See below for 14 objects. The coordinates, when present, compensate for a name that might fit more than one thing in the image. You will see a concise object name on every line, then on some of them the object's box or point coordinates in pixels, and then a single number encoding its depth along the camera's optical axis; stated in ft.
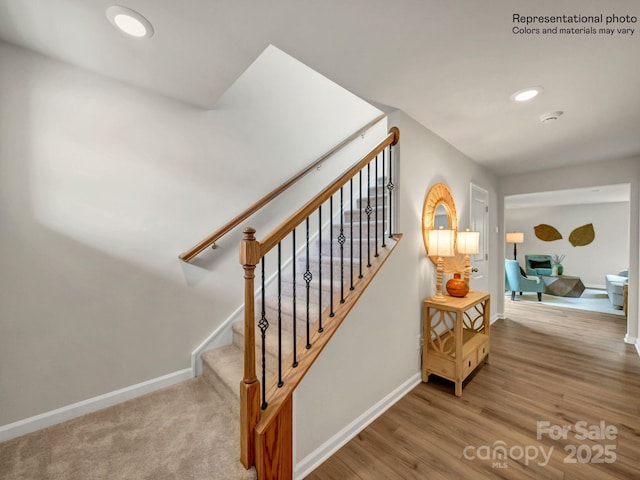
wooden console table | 6.98
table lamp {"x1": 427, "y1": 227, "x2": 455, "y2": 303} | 7.51
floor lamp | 24.95
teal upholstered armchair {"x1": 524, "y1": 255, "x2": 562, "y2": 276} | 22.27
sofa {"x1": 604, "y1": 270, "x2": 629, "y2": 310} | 15.31
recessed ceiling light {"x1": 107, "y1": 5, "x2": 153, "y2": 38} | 3.97
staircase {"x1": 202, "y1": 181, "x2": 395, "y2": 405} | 5.63
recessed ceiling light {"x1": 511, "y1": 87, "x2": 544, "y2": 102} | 5.99
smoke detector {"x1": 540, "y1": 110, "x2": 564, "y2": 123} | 7.13
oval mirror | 7.95
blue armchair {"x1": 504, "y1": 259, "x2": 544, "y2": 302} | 17.72
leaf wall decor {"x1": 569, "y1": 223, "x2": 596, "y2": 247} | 23.16
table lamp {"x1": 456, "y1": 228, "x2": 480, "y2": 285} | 8.54
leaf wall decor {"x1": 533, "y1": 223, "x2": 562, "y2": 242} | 24.57
